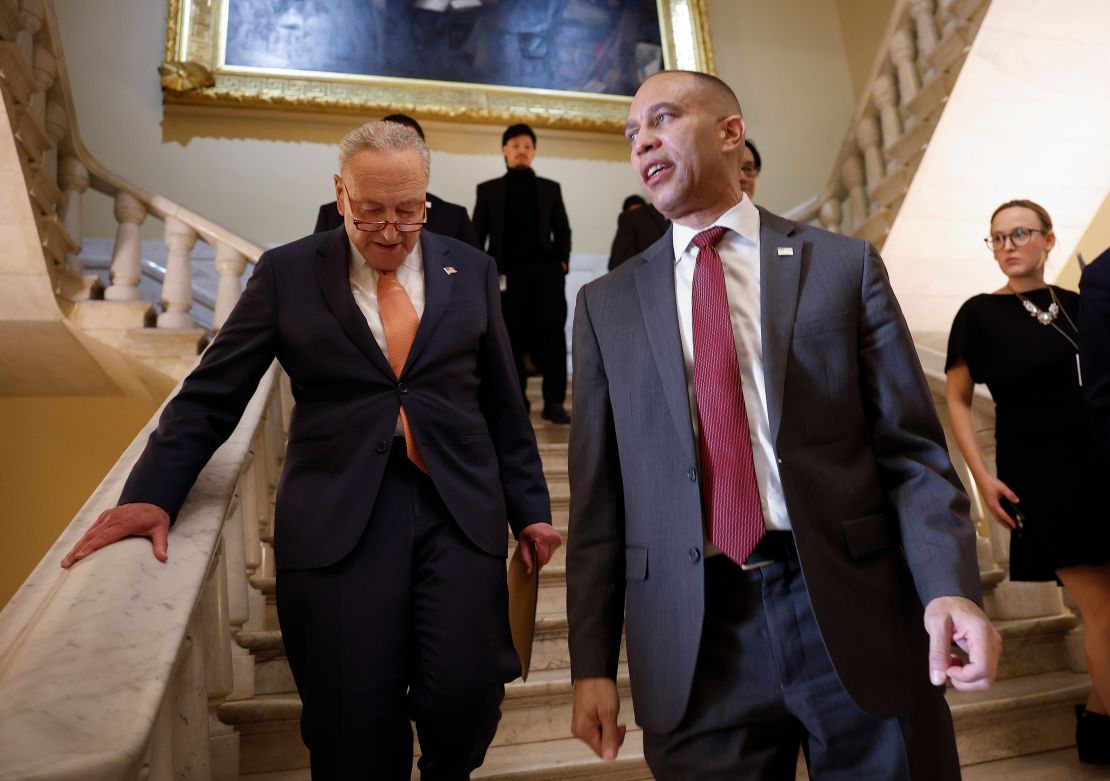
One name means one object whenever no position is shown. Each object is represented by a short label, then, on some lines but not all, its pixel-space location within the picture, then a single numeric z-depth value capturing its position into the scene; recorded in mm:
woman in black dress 2584
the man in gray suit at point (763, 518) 1277
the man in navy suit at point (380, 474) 1609
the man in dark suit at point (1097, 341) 1750
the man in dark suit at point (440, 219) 3328
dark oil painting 6738
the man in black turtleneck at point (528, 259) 4496
